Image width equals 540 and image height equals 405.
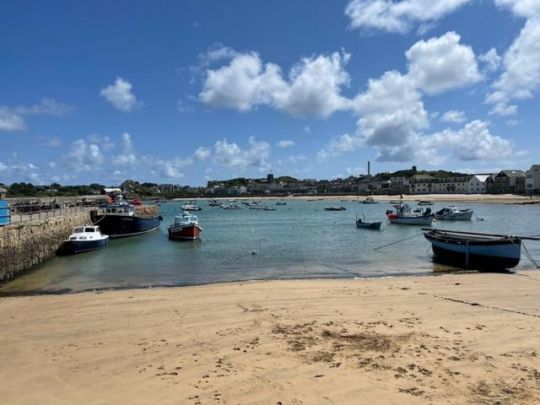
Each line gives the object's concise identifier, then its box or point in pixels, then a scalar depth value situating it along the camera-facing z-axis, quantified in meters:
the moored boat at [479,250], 23.22
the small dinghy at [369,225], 53.34
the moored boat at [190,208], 120.88
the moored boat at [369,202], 160.38
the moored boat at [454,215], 68.69
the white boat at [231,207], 141.56
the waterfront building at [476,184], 189.25
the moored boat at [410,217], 60.34
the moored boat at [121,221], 50.31
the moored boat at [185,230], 44.12
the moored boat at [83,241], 34.66
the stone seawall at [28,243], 23.89
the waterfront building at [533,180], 153.88
